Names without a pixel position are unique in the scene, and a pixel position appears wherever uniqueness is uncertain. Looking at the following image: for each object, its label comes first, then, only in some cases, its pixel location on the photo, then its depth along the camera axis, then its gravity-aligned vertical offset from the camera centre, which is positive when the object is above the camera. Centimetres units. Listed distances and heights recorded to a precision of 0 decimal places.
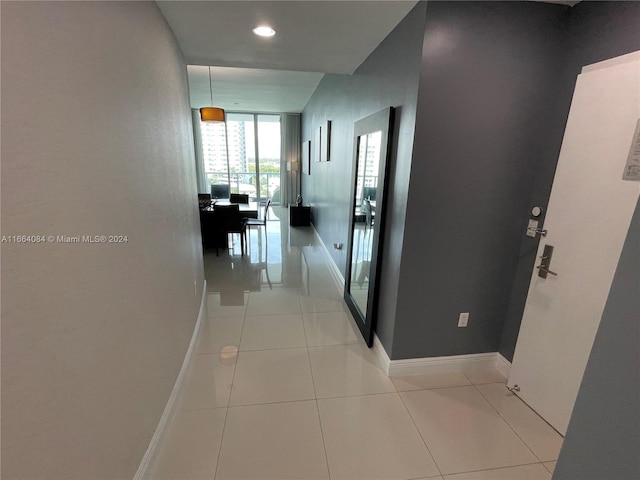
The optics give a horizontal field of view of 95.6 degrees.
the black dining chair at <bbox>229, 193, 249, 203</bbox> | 668 -77
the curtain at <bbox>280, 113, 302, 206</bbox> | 872 +23
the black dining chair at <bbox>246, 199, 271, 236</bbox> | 588 -114
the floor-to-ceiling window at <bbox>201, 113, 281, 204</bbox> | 868 +34
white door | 141 -30
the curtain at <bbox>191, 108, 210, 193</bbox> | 834 +22
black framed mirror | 221 -42
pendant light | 524 +86
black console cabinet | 685 -116
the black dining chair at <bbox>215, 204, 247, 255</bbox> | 466 -87
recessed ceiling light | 204 +94
